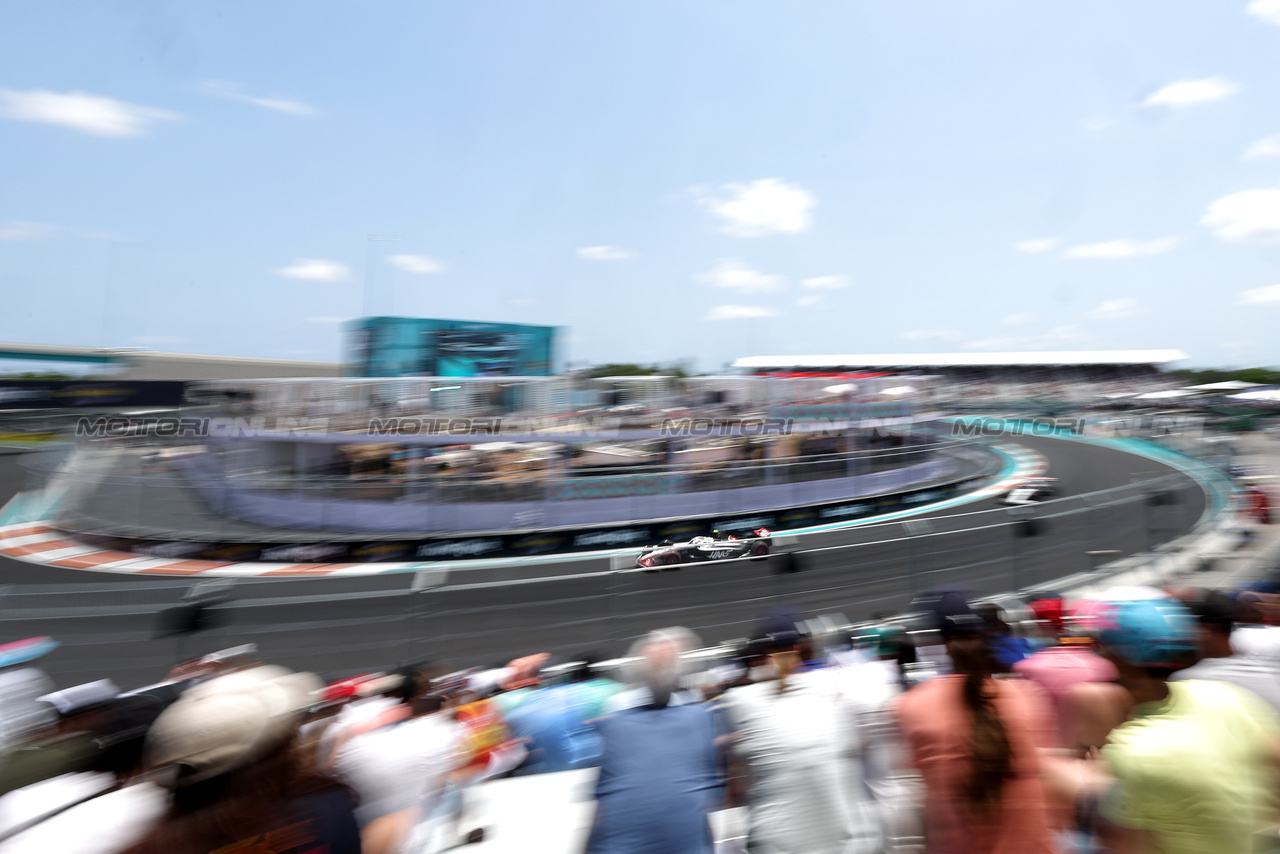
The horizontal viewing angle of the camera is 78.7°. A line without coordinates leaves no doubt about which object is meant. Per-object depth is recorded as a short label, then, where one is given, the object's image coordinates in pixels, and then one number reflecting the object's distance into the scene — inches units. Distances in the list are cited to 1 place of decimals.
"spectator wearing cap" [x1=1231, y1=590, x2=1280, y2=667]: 122.9
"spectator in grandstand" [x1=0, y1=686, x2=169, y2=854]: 61.7
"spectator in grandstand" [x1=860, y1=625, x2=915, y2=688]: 135.3
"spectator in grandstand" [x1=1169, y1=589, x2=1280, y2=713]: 94.6
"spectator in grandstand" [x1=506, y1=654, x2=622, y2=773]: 147.4
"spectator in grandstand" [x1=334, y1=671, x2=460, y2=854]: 86.7
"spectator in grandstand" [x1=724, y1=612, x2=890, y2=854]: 81.8
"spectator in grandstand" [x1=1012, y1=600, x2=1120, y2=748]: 90.7
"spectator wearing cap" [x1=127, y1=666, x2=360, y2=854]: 51.6
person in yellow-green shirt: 56.5
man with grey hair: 79.0
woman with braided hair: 67.2
